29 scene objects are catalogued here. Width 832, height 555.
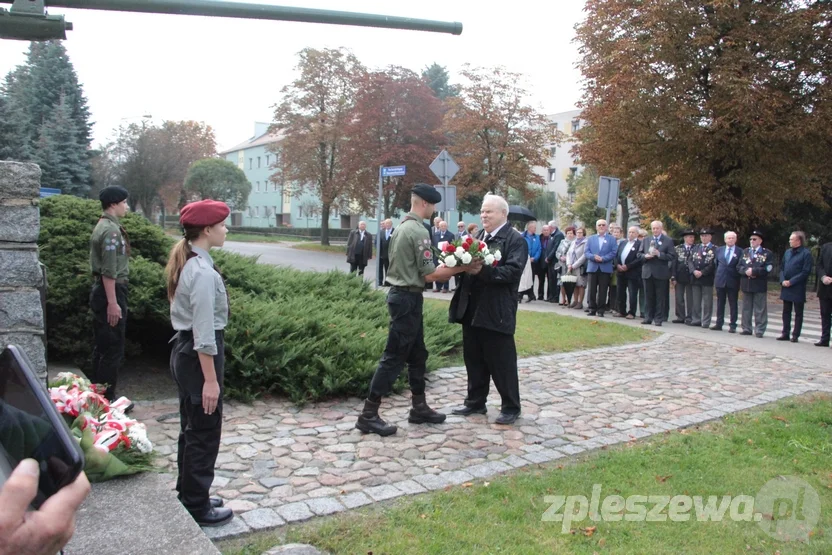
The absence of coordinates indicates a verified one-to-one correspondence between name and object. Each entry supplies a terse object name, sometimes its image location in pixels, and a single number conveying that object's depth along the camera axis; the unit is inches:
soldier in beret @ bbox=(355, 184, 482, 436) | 223.3
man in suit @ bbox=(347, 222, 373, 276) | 728.3
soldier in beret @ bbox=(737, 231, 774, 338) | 491.5
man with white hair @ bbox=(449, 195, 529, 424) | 237.0
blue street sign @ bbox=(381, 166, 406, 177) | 655.8
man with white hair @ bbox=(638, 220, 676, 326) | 533.0
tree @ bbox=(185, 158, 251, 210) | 2373.3
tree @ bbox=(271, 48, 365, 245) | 1699.1
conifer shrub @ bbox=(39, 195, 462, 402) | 267.6
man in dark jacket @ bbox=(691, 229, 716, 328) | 527.8
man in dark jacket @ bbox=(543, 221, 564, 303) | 663.8
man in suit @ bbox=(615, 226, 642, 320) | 556.1
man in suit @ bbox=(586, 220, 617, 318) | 571.8
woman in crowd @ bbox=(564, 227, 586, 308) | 609.7
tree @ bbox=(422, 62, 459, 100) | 2303.2
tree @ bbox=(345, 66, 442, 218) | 1557.6
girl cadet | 145.0
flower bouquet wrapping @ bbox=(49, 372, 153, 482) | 145.3
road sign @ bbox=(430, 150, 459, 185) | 613.0
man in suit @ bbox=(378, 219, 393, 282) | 712.6
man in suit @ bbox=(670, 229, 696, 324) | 544.1
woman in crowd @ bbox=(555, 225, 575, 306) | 633.0
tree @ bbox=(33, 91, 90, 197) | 985.5
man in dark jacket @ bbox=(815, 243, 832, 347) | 452.4
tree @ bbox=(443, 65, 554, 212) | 1541.6
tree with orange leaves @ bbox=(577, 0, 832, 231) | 767.1
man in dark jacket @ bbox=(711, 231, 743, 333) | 512.7
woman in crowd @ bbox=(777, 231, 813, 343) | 472.4
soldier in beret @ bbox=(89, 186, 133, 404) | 232.5
